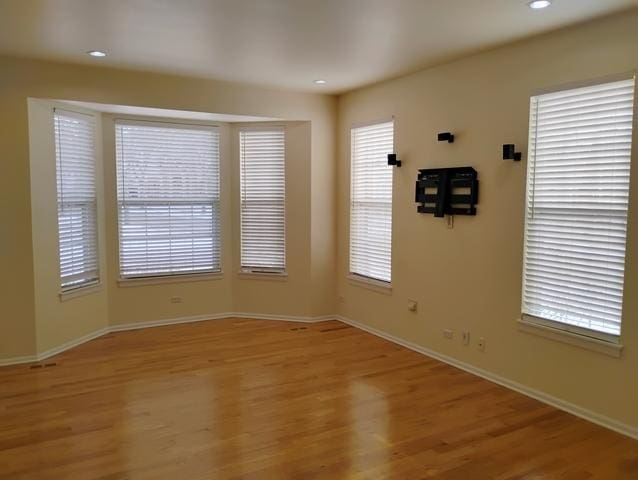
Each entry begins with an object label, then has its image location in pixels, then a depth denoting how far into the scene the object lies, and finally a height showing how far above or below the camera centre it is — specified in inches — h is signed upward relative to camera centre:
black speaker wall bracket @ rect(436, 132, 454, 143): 178.9 +22.3
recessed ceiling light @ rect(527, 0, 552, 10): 122.0 +47.2
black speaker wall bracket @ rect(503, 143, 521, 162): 154.7 +14.4
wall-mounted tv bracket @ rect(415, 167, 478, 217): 172.1 +3.6
